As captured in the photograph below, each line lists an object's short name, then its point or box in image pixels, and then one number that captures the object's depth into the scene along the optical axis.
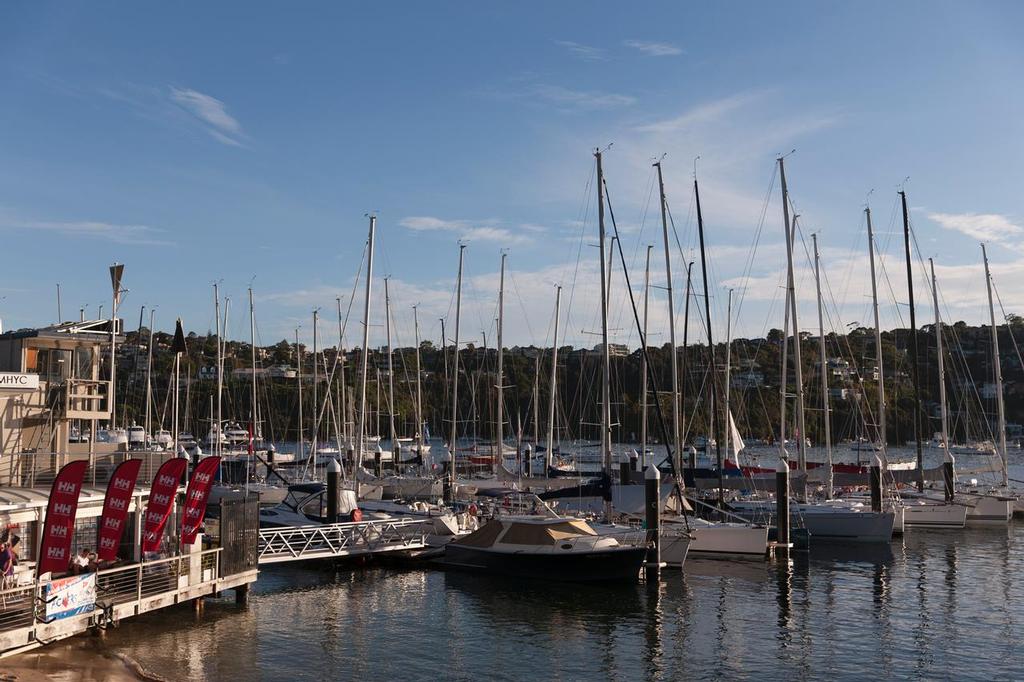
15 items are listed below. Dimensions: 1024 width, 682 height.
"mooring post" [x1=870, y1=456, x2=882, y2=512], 47.84
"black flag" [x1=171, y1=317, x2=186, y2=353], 38.22
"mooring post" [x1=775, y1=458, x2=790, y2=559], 40.25
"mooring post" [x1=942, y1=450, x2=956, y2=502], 54.88
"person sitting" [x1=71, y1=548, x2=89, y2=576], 24.12
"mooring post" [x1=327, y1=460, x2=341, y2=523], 41.16
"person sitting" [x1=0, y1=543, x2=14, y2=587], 21.85
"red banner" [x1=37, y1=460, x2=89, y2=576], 22.47
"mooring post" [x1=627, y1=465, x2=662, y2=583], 35.34
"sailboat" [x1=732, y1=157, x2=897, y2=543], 46.97
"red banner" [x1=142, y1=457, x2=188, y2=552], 26.12
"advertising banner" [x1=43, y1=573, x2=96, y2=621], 21.83
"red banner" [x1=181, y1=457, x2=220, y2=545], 27.88
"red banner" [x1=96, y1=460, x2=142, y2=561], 24.36
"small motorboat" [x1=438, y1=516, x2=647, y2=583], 34.94
